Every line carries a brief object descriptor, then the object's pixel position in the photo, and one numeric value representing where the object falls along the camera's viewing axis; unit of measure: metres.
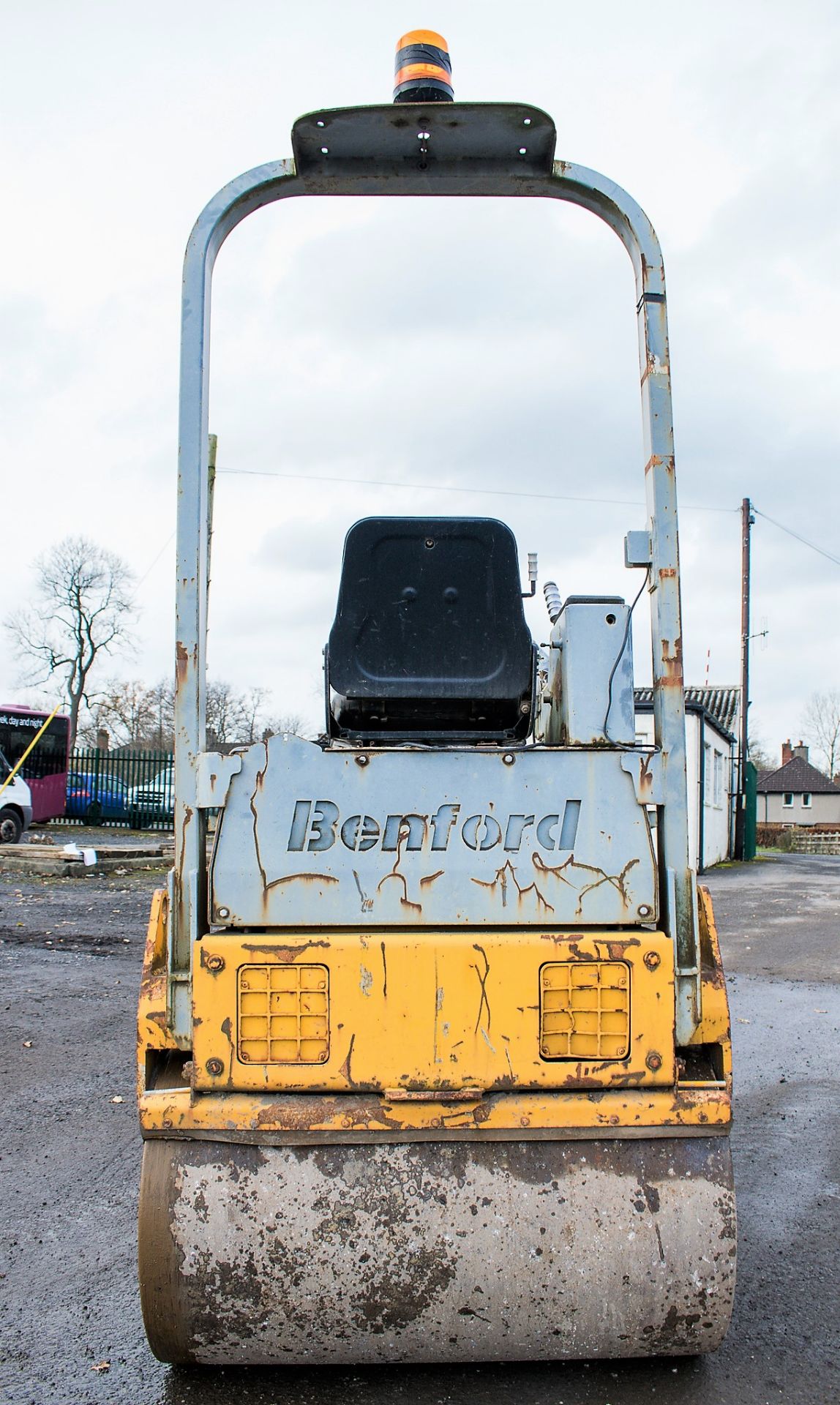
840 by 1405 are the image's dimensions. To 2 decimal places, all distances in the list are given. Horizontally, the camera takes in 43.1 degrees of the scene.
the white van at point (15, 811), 19.06
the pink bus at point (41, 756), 24.39
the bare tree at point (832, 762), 80.44
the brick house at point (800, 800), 69.19
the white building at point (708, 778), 19.08
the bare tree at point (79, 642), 52.41
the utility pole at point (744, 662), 26.13
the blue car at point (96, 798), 26.92
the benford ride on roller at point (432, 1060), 2.51
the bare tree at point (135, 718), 53.38
